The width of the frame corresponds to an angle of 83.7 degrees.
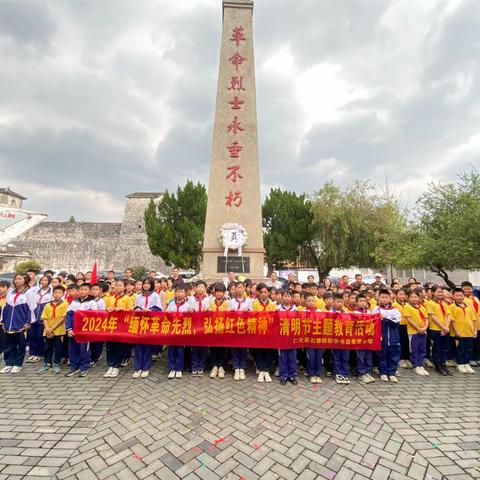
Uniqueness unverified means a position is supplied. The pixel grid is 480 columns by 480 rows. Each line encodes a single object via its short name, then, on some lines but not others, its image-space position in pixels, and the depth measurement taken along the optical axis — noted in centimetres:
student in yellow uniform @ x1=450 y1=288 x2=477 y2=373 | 465
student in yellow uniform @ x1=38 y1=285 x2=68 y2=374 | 436
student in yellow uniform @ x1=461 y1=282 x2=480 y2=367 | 490
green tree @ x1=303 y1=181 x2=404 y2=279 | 1783
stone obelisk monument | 957
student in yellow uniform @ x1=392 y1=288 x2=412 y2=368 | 489
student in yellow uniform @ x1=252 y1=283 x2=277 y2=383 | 415
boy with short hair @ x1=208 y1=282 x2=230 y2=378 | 428
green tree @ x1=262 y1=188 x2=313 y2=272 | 1930
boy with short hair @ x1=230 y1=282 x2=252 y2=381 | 421
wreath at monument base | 938
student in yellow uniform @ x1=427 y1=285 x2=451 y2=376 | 459
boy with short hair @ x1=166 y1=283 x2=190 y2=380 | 423
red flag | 730
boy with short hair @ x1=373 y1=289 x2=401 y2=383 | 423
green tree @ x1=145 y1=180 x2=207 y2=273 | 1984
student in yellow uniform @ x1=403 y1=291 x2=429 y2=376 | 456
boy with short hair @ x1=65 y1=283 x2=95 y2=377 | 418
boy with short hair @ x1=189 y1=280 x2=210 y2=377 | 430
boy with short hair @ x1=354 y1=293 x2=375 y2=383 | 419
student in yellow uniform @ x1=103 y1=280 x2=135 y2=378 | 430
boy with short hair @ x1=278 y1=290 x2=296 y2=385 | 404
